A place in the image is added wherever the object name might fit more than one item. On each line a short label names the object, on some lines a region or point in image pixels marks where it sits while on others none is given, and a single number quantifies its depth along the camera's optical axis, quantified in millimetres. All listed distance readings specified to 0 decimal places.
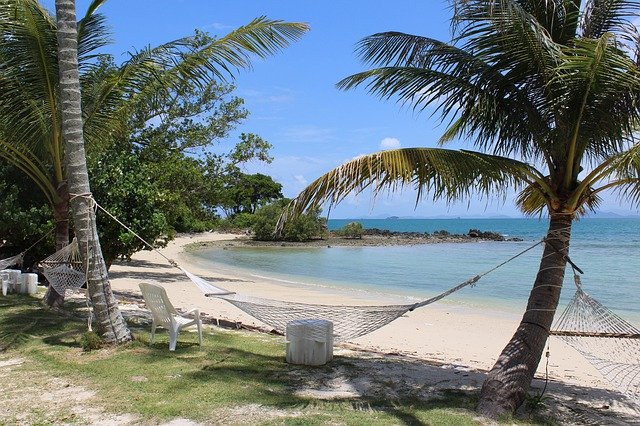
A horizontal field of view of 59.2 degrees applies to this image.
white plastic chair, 5227
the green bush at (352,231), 43938
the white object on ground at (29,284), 8852
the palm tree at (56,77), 5812
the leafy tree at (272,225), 39069
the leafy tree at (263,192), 56344
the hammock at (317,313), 4480
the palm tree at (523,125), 3881
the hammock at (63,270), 6578
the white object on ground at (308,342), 4961
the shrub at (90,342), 5168
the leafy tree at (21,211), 8897
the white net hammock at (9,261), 8312
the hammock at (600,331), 3943
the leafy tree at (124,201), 9883
